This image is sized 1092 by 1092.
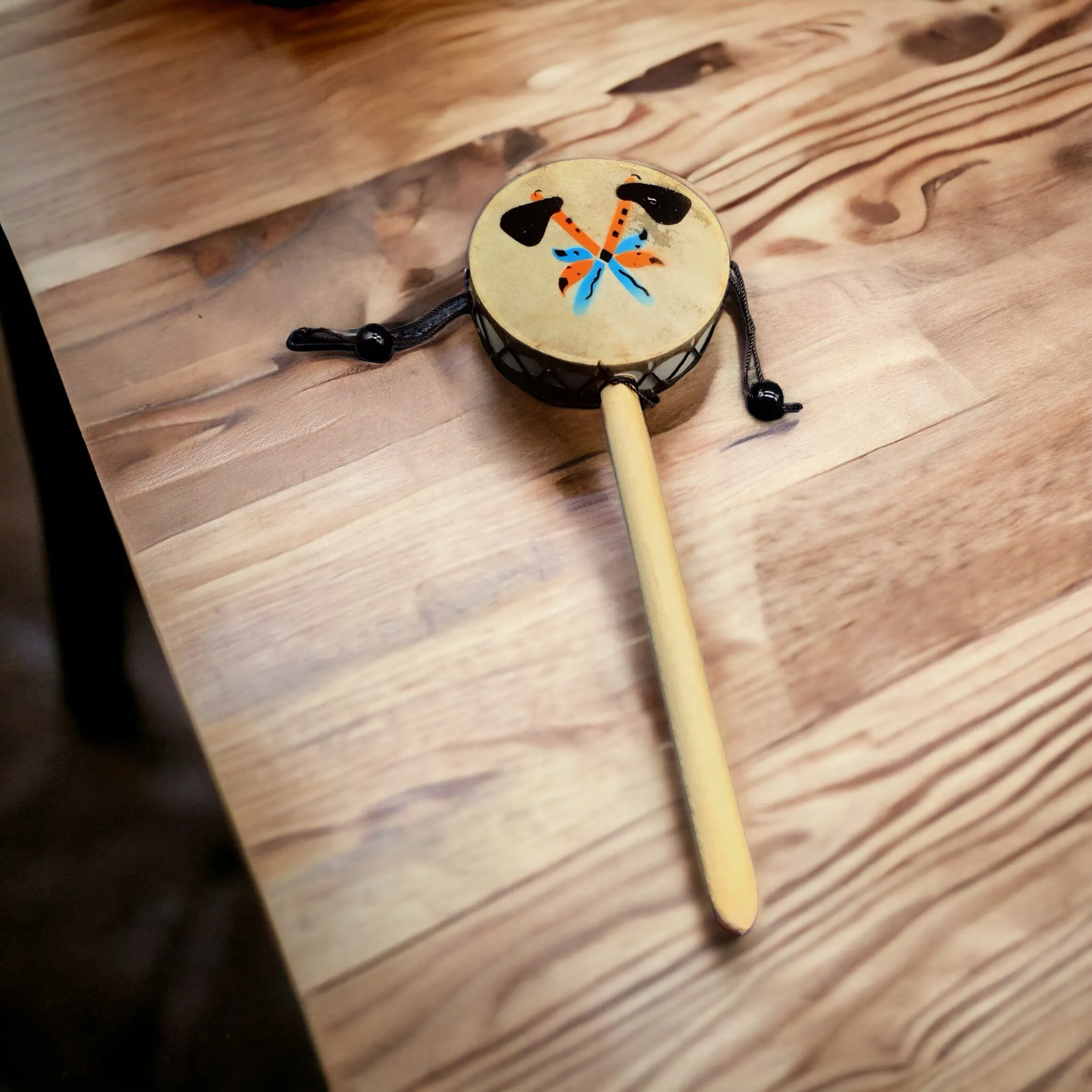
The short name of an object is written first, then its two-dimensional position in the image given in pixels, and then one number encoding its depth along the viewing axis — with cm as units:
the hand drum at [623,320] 49
